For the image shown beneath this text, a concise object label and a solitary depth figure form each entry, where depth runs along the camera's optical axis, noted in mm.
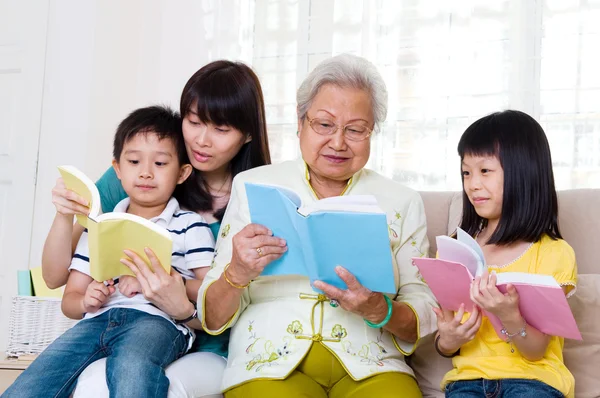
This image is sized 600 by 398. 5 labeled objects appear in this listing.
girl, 1706
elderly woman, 1685
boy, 1672
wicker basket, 2318
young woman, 2115
